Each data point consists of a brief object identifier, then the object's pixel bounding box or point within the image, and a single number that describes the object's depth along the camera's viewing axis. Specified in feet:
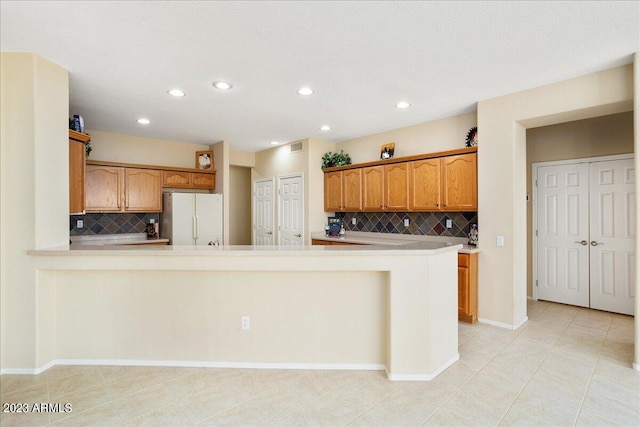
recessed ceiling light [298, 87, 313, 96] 11.62
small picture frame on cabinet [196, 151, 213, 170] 20.40
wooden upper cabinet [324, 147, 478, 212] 13.80
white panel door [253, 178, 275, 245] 22.12
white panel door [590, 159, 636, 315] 13.84
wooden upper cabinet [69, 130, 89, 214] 11.10
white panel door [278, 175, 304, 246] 19.93
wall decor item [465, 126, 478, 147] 13.98
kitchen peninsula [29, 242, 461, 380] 8.68
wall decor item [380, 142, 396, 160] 16.97
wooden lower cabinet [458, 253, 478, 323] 12.91
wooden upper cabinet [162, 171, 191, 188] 18.61
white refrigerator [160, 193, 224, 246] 17.87
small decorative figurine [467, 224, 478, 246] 13.83
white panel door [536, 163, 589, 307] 15.07
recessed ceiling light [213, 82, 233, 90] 11.09
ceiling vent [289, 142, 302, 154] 19.86
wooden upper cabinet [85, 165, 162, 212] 16.42
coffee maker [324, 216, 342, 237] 19.21
